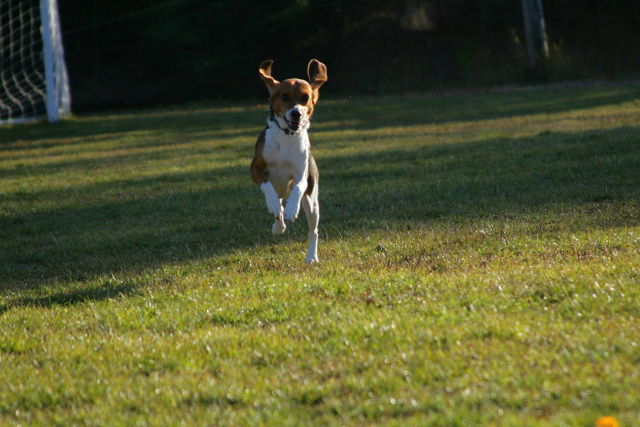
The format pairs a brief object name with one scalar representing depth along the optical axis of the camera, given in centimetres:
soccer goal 4087
